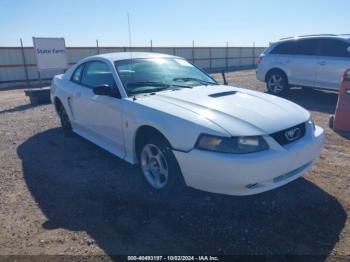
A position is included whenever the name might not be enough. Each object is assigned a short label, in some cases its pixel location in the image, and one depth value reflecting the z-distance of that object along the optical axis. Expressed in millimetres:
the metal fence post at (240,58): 32281
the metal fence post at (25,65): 18569
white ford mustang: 3002
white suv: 8531
